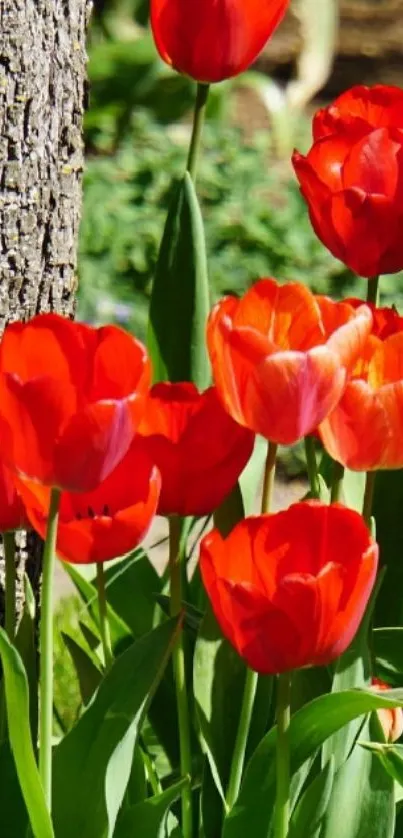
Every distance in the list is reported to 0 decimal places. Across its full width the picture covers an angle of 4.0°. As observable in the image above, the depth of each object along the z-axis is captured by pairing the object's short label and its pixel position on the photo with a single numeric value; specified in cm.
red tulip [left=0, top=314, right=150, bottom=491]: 251
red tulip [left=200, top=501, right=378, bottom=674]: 252
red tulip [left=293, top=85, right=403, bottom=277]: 268
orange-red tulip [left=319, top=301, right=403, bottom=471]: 259
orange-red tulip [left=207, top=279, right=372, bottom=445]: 254
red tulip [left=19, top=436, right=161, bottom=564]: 257
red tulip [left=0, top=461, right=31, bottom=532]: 260
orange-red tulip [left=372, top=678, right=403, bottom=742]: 270
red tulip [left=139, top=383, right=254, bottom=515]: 262
